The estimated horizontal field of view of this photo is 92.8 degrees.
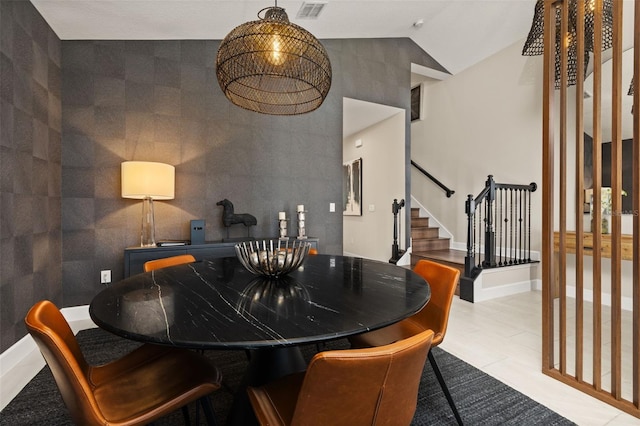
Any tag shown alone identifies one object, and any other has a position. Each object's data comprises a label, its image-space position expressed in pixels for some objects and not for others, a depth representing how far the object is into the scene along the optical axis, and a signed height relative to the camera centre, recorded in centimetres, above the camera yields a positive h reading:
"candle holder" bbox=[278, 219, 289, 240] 350 -16
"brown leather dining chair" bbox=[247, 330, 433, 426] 70 -42
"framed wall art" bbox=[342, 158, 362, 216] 611 +55
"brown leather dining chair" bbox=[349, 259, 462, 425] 144 -56
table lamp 266 +31
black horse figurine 324 -3
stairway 427 -54
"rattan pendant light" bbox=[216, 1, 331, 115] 155 +87
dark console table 271 -35
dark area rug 151 -102
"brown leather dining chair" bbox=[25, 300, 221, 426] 83 -61
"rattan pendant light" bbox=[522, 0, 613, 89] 213 +148
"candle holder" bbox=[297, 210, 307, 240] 358 -13
